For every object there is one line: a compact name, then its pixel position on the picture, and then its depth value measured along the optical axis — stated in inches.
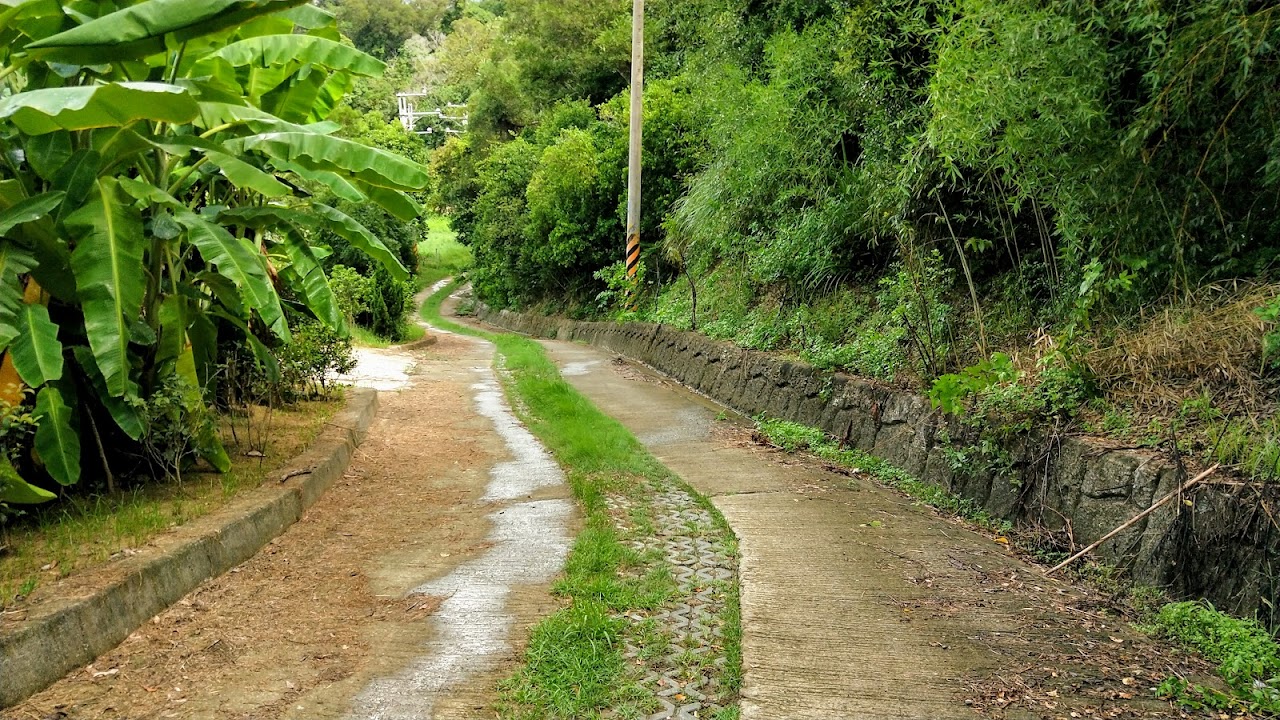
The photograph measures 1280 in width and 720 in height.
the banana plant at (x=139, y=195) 197.2
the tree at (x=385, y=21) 3257.9
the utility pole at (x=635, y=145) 813.9
